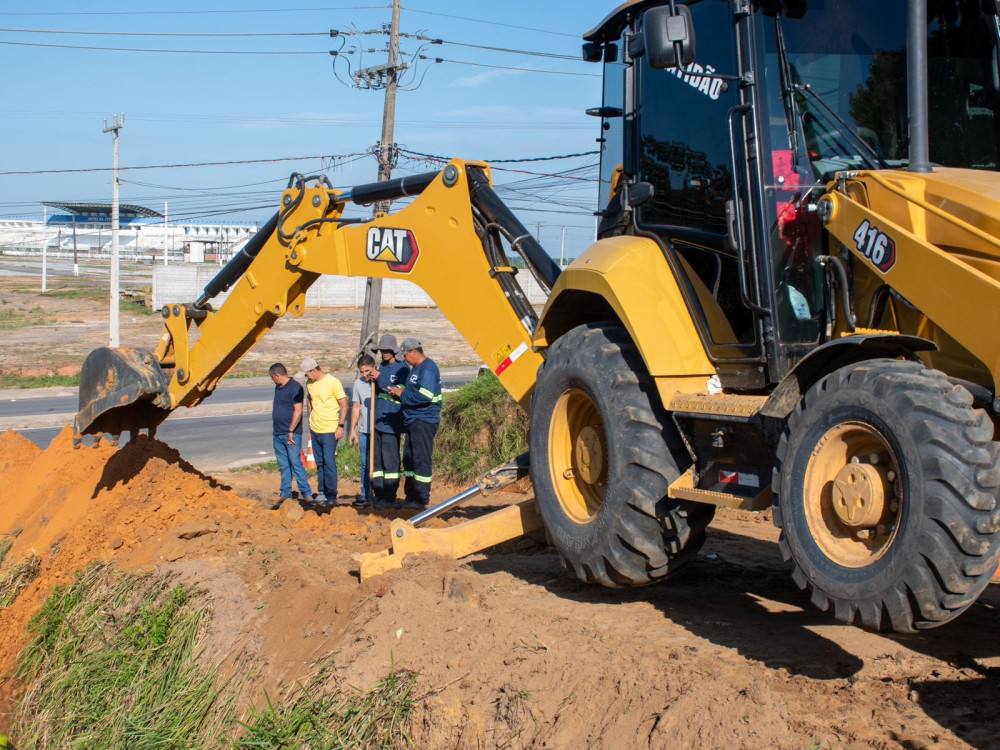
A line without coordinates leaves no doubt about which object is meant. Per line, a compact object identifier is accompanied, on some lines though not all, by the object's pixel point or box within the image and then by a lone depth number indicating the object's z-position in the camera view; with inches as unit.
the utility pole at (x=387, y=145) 909.6
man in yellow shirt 448.5
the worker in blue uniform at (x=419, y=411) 409.1
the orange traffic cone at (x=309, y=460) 551.8
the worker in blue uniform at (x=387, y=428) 424.2
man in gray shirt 459.8
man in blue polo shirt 456.8
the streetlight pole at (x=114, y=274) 1148.5
